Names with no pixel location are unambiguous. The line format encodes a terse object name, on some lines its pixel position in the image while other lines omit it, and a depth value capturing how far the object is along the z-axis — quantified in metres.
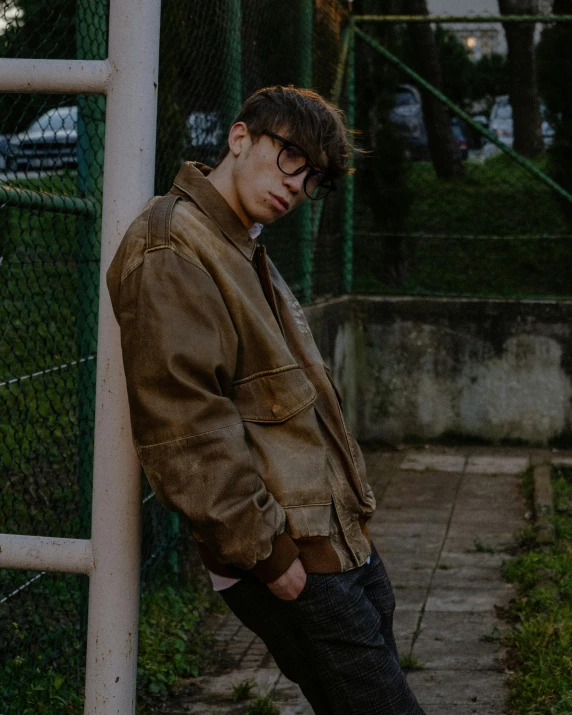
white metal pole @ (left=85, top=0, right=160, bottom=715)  1.96
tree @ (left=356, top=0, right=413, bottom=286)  8.59
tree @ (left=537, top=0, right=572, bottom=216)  8.70
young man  2.06
